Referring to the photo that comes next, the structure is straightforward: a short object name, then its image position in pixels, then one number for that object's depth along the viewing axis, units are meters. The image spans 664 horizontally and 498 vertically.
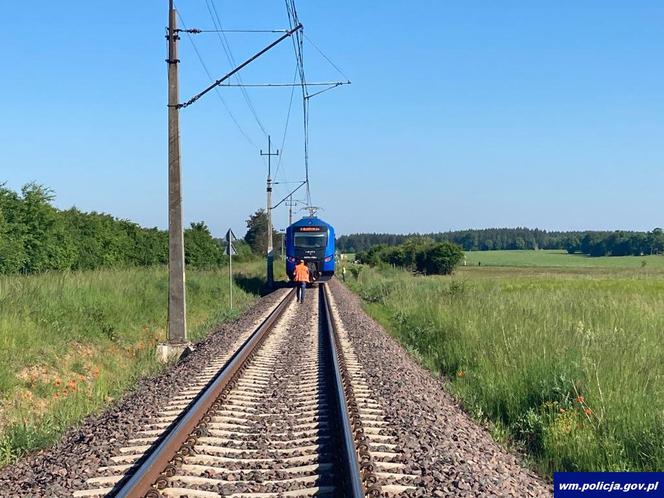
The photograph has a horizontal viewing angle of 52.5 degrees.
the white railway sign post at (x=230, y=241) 23.69
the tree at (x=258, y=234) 101.56
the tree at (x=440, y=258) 84.25
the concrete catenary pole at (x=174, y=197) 14.70
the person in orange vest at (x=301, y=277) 26.00
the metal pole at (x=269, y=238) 37.64
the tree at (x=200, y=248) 51.06
